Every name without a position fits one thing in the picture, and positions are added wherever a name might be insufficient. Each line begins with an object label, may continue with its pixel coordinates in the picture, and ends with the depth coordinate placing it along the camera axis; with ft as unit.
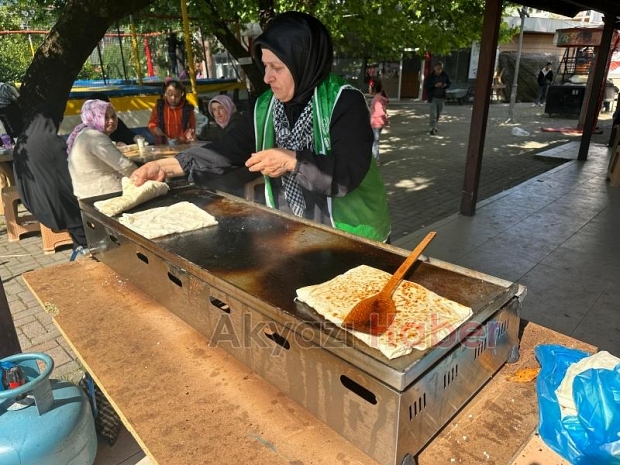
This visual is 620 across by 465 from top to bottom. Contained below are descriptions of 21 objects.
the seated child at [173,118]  21.25
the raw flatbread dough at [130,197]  6.81
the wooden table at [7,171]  17.91
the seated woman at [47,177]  13.66
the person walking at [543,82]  64.34
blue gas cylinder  6.15
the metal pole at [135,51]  31.15
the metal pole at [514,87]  46.48
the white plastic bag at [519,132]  41.11
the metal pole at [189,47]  23.07
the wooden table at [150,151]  16.42
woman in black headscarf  5.74
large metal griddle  3.43
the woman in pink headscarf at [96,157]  12.47
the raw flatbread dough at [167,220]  6.01
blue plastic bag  3.55
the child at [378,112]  28.50
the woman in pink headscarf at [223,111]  18.63
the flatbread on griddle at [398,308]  3.59
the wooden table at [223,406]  3.70
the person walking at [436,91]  39.50
